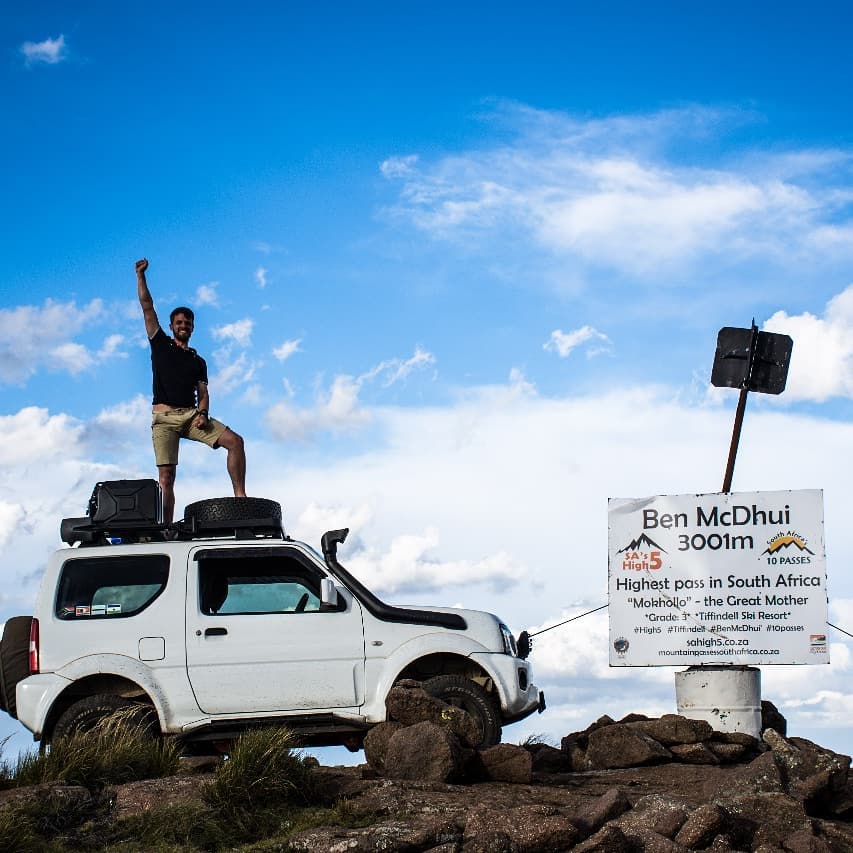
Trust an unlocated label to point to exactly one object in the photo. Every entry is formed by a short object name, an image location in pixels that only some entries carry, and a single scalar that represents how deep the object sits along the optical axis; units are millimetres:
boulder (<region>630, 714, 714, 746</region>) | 13773
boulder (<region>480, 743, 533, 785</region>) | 11461
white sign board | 15000
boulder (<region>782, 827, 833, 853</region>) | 9562
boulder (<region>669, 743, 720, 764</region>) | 13453
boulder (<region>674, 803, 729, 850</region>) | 9438
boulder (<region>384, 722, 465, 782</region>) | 11070
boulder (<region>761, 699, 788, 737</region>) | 15961
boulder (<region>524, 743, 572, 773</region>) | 13719
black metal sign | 16250
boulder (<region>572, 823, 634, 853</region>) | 9141
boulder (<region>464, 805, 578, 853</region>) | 9188
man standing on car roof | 15172
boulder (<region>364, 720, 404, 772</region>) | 11424
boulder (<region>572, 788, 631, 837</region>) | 9781
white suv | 12312
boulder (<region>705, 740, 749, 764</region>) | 13797
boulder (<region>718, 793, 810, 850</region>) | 9977
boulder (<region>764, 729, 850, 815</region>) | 11391
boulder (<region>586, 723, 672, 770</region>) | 13266
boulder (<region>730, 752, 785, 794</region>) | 10602
